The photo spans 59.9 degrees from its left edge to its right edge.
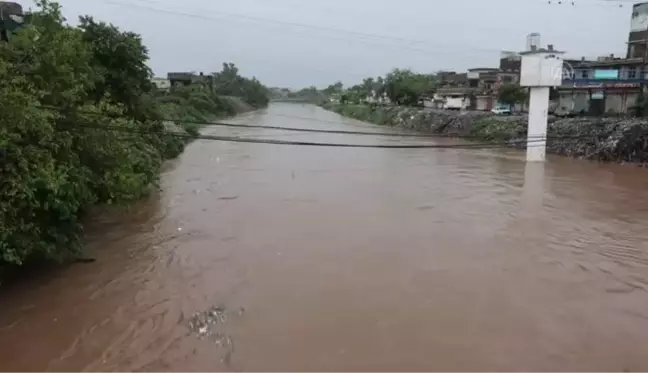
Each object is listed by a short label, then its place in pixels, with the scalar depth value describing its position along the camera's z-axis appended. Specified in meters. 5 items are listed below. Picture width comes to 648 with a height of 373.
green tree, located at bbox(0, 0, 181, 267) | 7.07
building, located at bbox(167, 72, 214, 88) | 57.50
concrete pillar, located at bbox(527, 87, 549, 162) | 21.77
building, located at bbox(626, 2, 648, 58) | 34.22
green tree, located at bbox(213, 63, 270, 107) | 80.62
